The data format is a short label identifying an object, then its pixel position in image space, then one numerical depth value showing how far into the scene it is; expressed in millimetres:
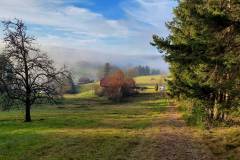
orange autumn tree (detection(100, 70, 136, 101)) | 71106
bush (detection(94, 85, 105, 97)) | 80230
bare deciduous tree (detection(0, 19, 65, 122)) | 26233
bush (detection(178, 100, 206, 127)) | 20202
